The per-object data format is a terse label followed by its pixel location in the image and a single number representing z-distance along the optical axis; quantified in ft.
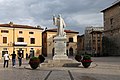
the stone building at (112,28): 69.75
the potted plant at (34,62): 24.58
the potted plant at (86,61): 25.68
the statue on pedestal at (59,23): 30.18
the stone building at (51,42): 85.56
